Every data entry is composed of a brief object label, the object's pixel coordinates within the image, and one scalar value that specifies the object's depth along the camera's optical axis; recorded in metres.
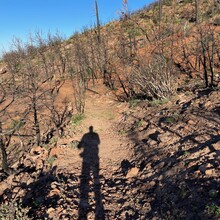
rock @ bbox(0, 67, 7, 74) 23.14
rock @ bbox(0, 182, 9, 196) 5.93
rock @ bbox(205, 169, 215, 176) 4.23
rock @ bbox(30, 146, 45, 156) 7.52
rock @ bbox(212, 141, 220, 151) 4.83
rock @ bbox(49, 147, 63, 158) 7.06
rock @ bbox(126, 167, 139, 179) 5.50
